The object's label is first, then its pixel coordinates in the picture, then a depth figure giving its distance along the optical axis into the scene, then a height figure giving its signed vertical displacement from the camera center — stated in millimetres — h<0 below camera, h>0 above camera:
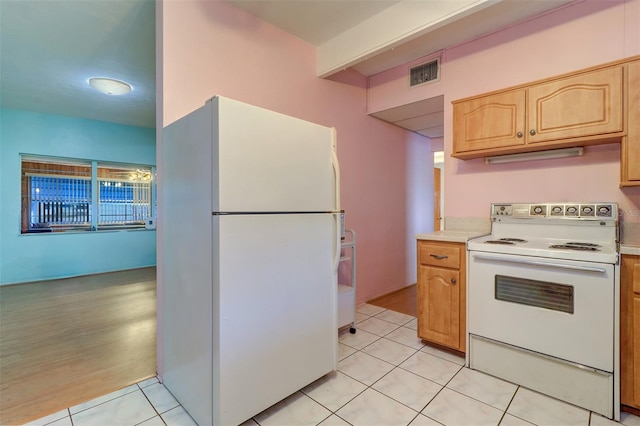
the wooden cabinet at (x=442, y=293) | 2141 -629
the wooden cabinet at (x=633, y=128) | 1737 +519
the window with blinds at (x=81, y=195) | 4707 +284
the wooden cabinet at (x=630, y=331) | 1546 -639
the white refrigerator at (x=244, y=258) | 1393 -255
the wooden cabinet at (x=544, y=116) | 1840 +705
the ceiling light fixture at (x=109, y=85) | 3398 +1516
